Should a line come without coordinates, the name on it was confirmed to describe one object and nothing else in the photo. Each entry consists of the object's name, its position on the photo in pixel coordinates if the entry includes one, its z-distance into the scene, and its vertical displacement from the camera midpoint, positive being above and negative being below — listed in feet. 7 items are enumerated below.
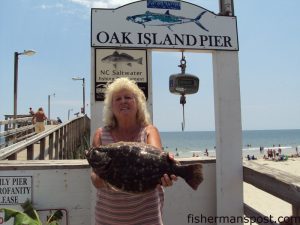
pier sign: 11.98 +4.05
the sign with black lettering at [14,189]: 11.11 -1.96
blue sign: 12.24 +4.99
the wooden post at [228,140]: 12.04 -0.40
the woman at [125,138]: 7.46 -0.16
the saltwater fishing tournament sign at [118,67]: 11.90 +2.50
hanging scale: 12.95 +1.97
